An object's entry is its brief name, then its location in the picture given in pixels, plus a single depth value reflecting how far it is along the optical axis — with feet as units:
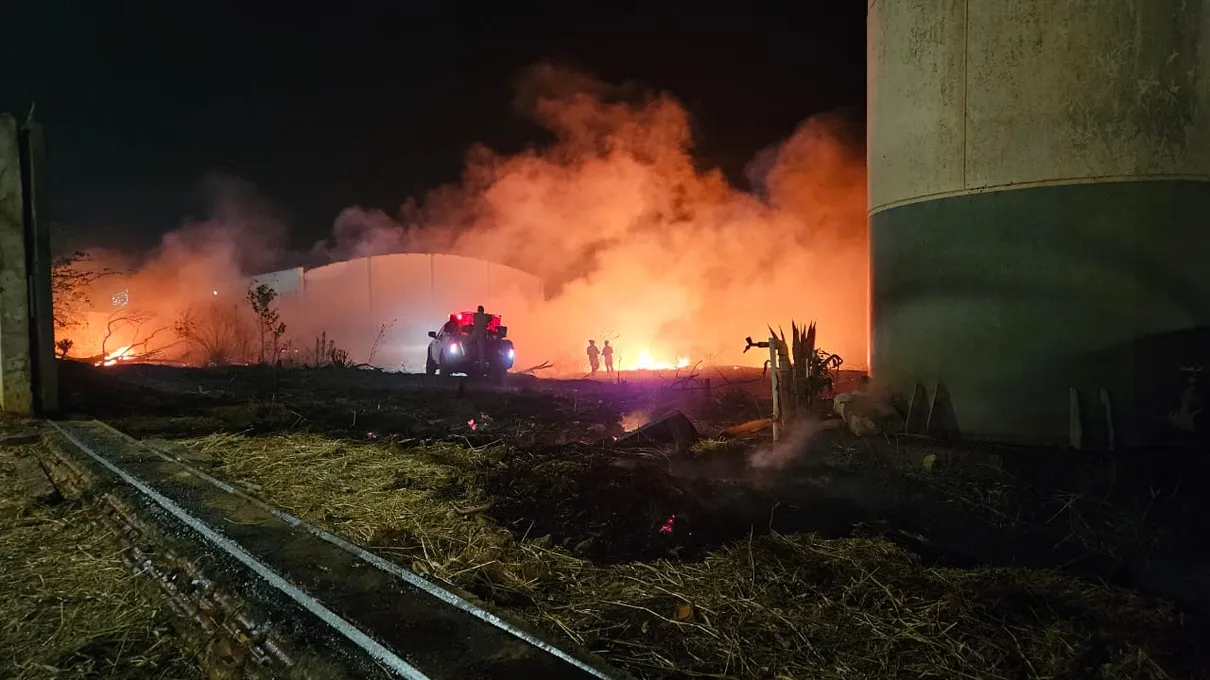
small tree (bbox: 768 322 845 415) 24.63
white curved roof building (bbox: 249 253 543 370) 92.22
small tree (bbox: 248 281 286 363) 66.54
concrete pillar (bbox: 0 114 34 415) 29.86
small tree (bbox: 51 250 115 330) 56.59
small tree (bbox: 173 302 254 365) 82.17
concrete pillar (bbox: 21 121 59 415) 30.37
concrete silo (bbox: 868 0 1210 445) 18.48
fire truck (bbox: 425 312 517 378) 56.49
